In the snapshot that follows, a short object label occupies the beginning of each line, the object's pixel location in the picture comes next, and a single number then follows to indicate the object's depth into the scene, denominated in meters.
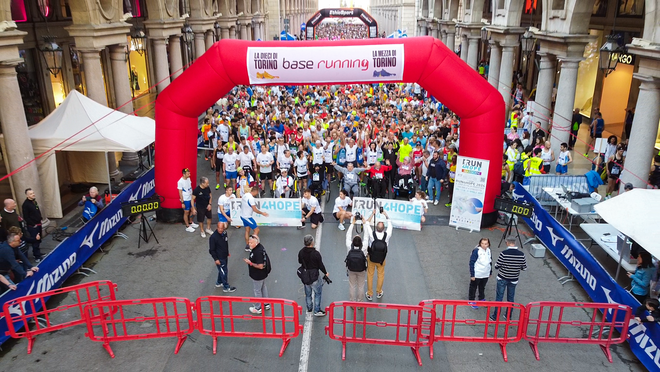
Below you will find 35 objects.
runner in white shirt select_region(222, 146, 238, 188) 14.13
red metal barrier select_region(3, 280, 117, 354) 7.76
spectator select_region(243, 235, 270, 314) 8.41
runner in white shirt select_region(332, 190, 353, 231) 12.22
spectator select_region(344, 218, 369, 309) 8.50
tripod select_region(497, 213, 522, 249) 11.74
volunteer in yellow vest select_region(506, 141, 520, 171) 14.28
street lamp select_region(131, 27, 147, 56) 23.59
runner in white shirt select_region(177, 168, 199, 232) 12.10
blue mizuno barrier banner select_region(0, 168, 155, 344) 8.27
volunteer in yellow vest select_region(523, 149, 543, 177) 13.53
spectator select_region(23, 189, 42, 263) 10.52
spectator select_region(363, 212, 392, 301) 8.69
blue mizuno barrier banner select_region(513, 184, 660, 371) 7.35
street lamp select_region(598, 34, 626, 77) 12.22
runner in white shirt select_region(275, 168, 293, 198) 12.94
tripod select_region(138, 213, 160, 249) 11.76
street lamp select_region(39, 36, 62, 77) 12.81
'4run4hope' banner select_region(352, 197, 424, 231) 12.33
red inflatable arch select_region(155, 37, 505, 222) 11.17
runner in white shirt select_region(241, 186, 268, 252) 11.58
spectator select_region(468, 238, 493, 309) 8.65
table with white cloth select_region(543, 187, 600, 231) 11.11
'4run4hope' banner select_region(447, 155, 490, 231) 12.09
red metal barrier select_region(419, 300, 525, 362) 7.64
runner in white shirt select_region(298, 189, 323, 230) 12.23
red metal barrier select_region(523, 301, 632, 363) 7.64
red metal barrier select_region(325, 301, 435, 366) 7.59
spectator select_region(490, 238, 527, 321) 8.40
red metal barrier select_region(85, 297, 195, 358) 7.74
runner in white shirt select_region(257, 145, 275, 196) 13.92
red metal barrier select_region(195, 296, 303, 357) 7.71
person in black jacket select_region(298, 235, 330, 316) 8.17
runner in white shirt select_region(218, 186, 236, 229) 11.55
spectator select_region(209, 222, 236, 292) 9.05
